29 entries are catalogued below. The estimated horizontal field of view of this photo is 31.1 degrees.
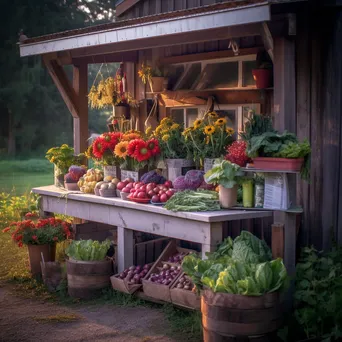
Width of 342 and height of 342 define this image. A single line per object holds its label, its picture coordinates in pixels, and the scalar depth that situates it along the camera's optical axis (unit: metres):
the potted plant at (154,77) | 9.74
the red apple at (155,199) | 7.17
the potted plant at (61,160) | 9.38
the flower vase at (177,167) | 7.84
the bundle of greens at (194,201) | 6.50
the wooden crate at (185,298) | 6.34
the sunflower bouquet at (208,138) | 7.54
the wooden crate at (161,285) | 6.73
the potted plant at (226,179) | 6.36
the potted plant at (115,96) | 10.34
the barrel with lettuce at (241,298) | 5.17
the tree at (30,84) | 26.36
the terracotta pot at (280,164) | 5.94
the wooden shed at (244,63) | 6.26
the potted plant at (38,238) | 8.40
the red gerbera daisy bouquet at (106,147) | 8.43
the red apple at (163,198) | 7.14
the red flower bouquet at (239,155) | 6.62
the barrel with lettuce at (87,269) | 7.38
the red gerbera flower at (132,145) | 7.90
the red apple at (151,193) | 7.30
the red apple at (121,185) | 7.98
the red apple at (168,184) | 7.52
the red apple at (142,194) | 7.32
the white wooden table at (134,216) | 6.31
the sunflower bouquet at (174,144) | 7.91
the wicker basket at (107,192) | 8.06
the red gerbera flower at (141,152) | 7.85
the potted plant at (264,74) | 7.96
